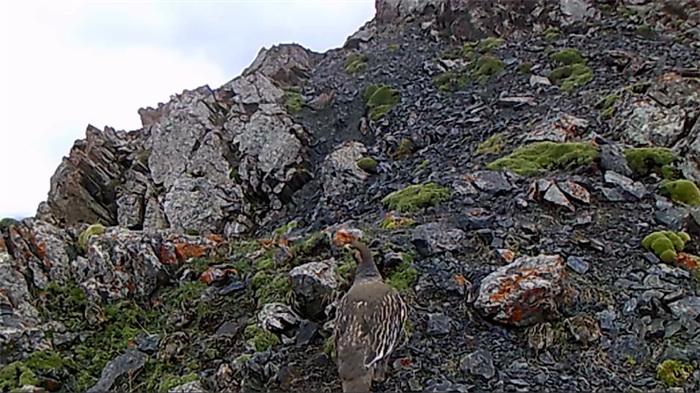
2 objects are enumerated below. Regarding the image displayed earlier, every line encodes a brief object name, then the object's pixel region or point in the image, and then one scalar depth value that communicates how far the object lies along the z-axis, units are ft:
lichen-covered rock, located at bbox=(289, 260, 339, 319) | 36.47
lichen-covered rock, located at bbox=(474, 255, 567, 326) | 32.96
